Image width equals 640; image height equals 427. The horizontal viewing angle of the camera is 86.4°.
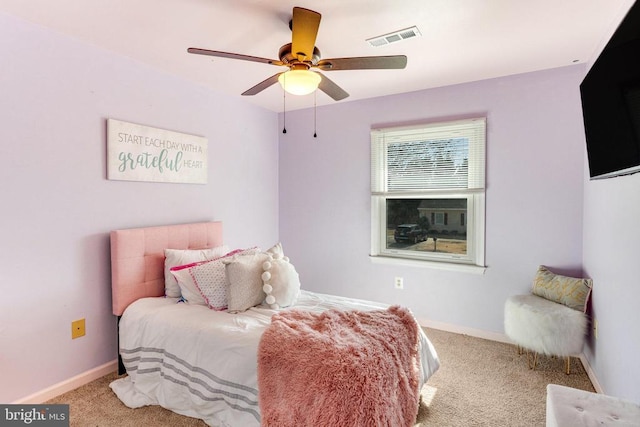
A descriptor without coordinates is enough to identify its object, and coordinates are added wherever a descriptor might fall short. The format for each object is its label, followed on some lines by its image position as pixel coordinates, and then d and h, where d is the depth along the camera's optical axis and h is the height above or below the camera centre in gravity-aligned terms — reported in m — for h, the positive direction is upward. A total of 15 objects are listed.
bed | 1.60 -0.78
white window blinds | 3.31 +0.53
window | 3.33 +0.17
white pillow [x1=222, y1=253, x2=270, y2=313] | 2.40 -0.55
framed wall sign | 2.63 +0.45
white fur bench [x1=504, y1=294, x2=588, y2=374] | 2.47 -0.89
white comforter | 1.89 -0.93
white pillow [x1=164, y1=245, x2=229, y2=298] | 2.73 -0.44
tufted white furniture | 1.37 -0.85
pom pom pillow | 2.46 -0.57
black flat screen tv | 1.29 +0.48
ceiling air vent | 2.26 +1.17
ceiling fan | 1.84 +0.84
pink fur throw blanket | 1.51 -0.79
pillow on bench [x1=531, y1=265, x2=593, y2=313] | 2.60 -0.64
